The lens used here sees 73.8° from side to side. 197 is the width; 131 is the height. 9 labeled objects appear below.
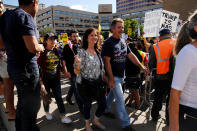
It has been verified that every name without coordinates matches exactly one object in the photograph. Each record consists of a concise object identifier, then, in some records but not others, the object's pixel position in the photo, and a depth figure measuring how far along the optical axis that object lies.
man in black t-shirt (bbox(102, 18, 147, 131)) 2.42
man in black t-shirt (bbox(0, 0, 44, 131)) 1.48
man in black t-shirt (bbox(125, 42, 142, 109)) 3.60
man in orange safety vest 2.88
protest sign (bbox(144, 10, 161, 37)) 5.54
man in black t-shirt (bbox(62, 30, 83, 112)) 3.26
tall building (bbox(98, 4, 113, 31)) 85.44
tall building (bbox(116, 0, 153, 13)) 102.25
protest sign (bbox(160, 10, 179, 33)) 5.46
